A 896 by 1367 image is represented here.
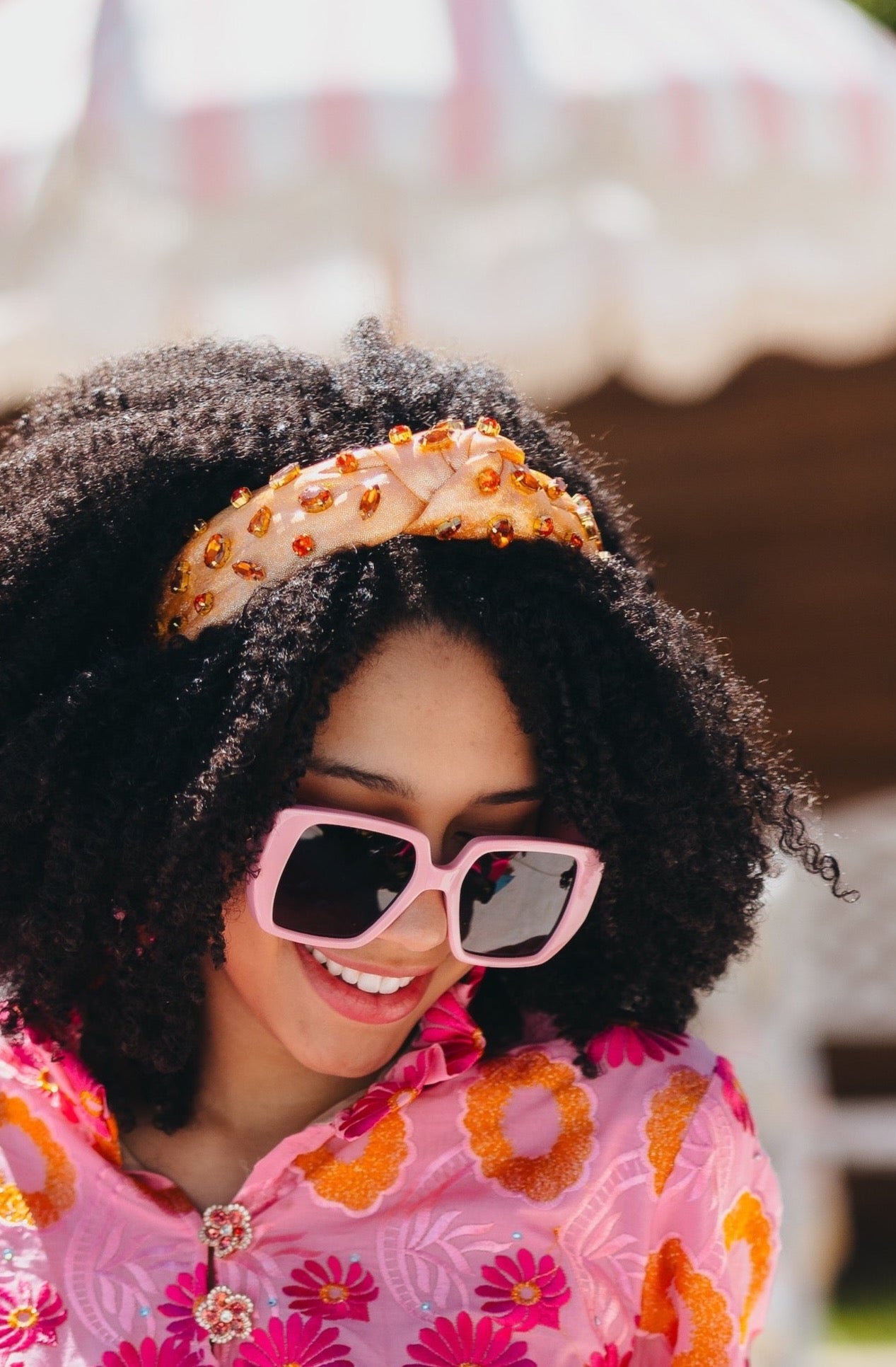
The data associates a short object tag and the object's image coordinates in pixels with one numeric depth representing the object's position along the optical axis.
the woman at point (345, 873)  1.19
